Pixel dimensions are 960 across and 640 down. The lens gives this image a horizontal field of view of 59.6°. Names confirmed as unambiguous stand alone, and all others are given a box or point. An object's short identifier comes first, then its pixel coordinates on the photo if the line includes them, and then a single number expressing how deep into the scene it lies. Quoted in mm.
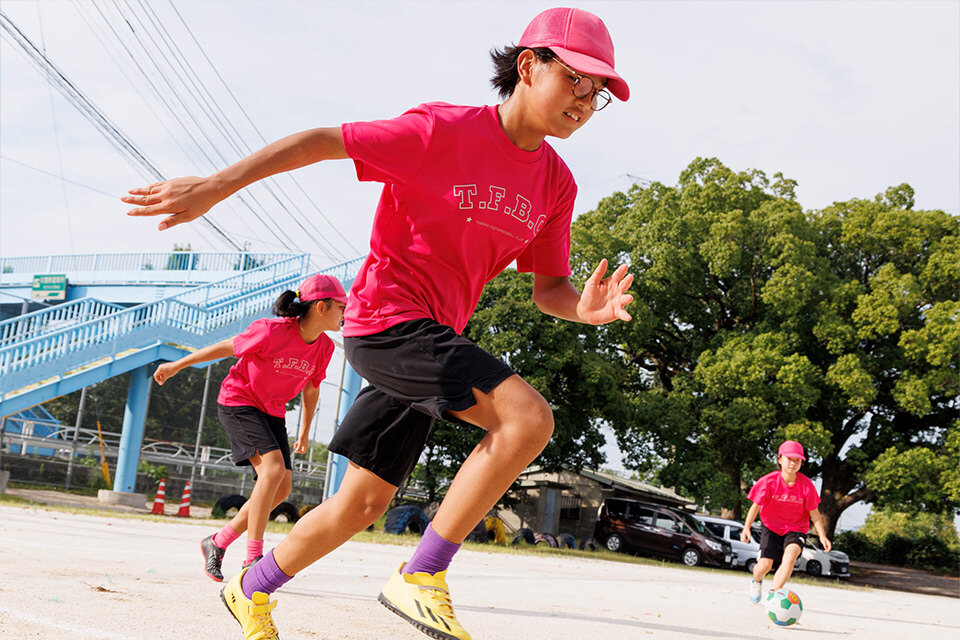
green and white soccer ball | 7091
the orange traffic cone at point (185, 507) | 17045
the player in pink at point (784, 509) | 9016
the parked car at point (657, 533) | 26031
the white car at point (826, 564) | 27422
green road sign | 33125
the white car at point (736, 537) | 26625
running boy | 2725
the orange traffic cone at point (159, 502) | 17062
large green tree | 27062
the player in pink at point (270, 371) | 5676
